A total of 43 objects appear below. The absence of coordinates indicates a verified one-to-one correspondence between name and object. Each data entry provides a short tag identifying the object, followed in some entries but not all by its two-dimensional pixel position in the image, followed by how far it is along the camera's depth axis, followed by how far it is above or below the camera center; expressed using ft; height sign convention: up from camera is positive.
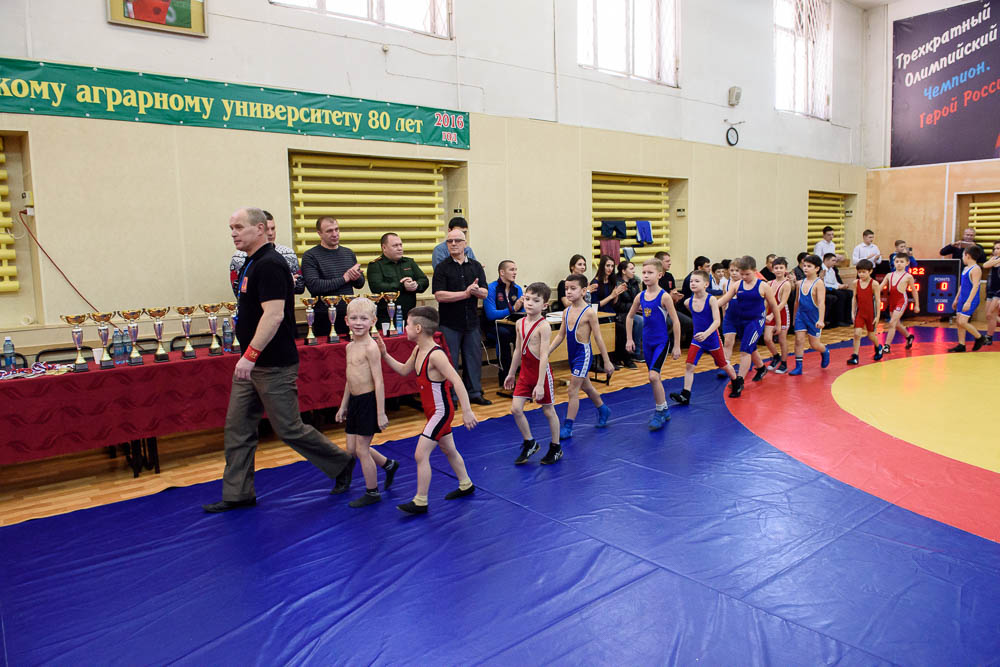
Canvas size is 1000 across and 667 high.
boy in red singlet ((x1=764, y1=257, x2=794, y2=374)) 26.91 -2.28
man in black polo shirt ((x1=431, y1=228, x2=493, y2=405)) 22.34 -1.19
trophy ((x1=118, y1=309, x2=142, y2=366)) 16.40 -1.40
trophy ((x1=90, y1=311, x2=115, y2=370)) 16.01 -1.30
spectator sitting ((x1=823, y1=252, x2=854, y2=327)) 41.52 -2.51
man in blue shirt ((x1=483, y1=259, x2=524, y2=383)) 25.40 -1.37
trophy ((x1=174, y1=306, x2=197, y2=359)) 17.22 -1.26
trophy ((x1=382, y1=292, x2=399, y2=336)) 21.32 -1.07
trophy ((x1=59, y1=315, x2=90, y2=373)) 15.70 -1.39
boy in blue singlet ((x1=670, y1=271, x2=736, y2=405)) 21.22 -2.02
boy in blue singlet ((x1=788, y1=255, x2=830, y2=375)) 27.04 -1.97
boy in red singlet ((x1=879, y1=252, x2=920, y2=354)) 30.76 -1.47
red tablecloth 14.82 -3.04
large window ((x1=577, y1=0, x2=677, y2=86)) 32.58 +11.96
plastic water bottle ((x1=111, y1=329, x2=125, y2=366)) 16.24 -1.68
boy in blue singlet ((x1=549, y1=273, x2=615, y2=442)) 18.30 -1.99
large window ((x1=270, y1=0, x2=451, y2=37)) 24.06 +10.02
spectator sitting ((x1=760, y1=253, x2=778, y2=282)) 37.12 -0.50
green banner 18.01 +5.52
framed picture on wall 19.25 +7.97
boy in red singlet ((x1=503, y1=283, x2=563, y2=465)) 16.33 -2.57
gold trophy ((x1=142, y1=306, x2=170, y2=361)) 16.89 -1.45
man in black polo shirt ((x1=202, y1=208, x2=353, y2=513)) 12.92 -1.95
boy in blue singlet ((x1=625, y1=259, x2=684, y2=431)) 19.73 -2.00
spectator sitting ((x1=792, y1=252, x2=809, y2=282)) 38.58 -0.70
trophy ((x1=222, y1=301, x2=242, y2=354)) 17.98 -0.88
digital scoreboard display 42.50 -1.69
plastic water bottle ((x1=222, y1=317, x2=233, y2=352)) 17.89 -1.64
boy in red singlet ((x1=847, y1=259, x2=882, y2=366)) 29.04 -2.15
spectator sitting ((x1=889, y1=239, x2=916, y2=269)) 41.55 +0.64
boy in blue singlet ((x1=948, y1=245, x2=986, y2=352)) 30.60 -1.73
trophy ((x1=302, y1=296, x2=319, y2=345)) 19.44 -1.23
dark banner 44.24 +12.07
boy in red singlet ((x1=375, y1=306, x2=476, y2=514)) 13.64 -2.46
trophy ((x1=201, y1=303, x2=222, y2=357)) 17.62 -1.30
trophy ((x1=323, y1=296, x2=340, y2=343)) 19.47 -1.05
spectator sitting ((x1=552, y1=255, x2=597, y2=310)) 27.55 +0.02
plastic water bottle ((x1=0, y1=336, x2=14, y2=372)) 15.60 -1.78
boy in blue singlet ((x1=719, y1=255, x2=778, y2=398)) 23.84 -1.55
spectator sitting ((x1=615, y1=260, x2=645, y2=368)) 30.27 -1.56
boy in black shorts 13.66 -2.59
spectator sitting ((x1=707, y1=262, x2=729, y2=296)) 33.57 -0.64
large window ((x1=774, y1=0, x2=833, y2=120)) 43.47 +14.13
